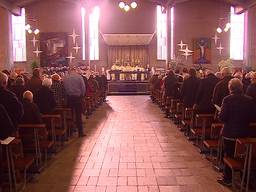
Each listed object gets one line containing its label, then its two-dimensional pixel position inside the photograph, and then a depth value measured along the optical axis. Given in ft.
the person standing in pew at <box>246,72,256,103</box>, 15.34
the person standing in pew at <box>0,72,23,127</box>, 11.37
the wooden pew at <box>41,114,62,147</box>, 15.25
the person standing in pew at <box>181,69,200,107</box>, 19.74
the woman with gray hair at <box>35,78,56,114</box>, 16.24
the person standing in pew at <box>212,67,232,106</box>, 15.20
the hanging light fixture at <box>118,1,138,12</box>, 37.54
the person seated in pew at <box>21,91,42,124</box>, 13.37
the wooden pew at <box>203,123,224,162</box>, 13.41
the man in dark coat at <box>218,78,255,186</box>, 11.18
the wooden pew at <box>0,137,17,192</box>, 10.03
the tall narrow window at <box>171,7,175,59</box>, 55.30
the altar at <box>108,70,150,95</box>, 49.79
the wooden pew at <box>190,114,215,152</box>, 14.96
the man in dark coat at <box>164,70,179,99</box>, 25.73
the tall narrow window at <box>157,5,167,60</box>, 57.88
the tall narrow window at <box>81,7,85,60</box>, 56.86
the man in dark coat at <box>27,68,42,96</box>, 18.11
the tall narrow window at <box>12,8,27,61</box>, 57.35
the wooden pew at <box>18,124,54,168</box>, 12.76
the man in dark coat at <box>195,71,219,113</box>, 16.70
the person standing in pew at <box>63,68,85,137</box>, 19.94
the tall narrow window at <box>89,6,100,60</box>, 59.10
